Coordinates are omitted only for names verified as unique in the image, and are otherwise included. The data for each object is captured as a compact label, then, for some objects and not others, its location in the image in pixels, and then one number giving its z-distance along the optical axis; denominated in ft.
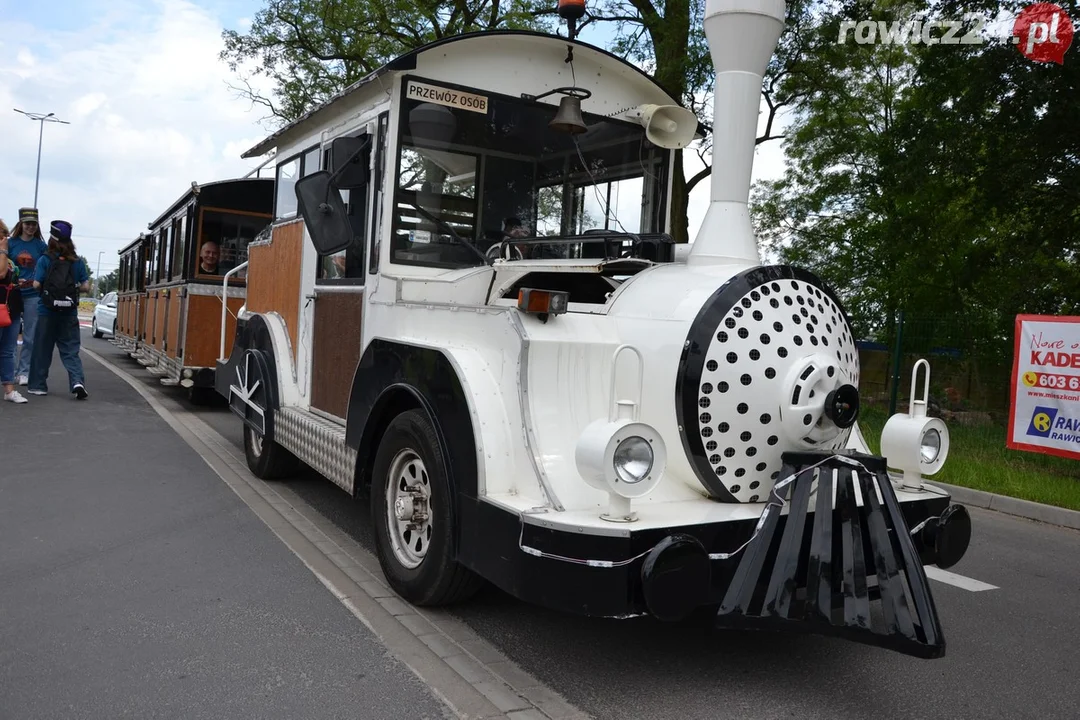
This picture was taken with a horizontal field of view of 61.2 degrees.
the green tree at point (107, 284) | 305.61
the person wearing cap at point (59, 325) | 34.76
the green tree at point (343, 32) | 65.57
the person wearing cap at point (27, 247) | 36.04
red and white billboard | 28.30
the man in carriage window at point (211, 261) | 38.52
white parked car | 91.86
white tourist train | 10.07
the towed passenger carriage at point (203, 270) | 37.32
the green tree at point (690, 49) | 44.01
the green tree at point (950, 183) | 36.42
